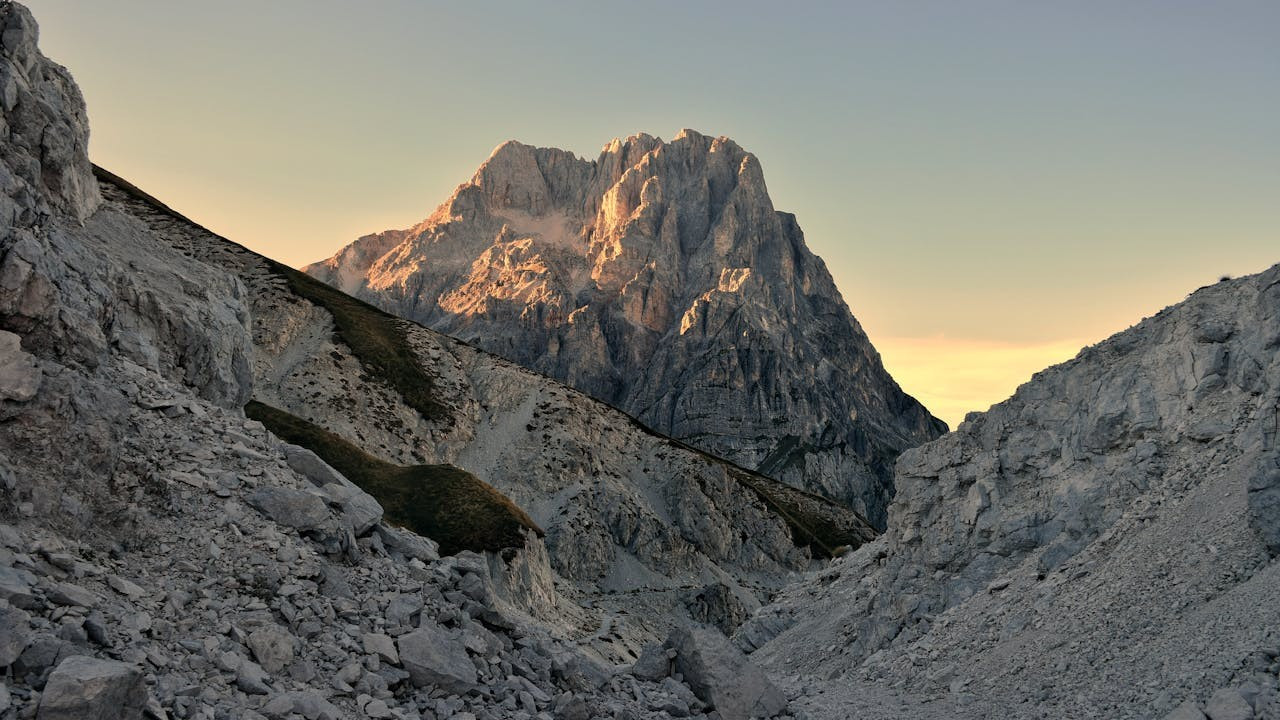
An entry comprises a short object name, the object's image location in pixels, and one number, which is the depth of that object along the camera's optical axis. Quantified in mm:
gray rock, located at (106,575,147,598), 17703
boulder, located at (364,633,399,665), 20031
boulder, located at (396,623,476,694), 20266
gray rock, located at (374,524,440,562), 25469
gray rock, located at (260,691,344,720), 16516
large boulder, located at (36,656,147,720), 13625
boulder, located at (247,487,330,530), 22766
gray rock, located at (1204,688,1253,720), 20138
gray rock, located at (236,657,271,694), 16906
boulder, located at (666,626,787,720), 27278
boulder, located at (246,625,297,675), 18047
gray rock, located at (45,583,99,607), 16156
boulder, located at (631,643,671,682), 28094
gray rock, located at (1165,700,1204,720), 20894
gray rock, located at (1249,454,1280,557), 27500
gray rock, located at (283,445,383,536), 24859
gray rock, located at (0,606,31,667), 14055
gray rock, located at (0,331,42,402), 19422
